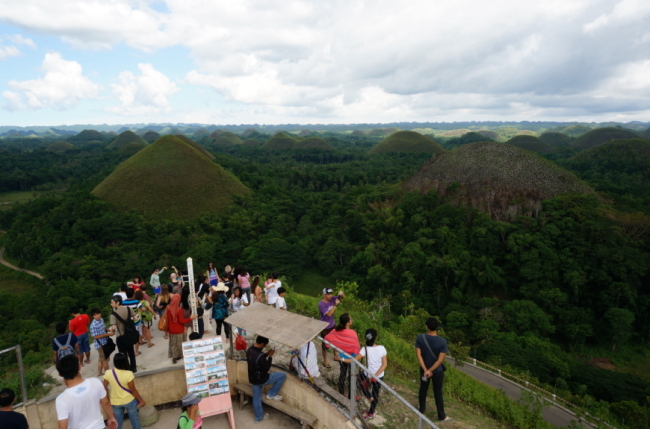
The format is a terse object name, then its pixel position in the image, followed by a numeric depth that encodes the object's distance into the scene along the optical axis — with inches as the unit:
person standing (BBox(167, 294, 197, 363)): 234.7
